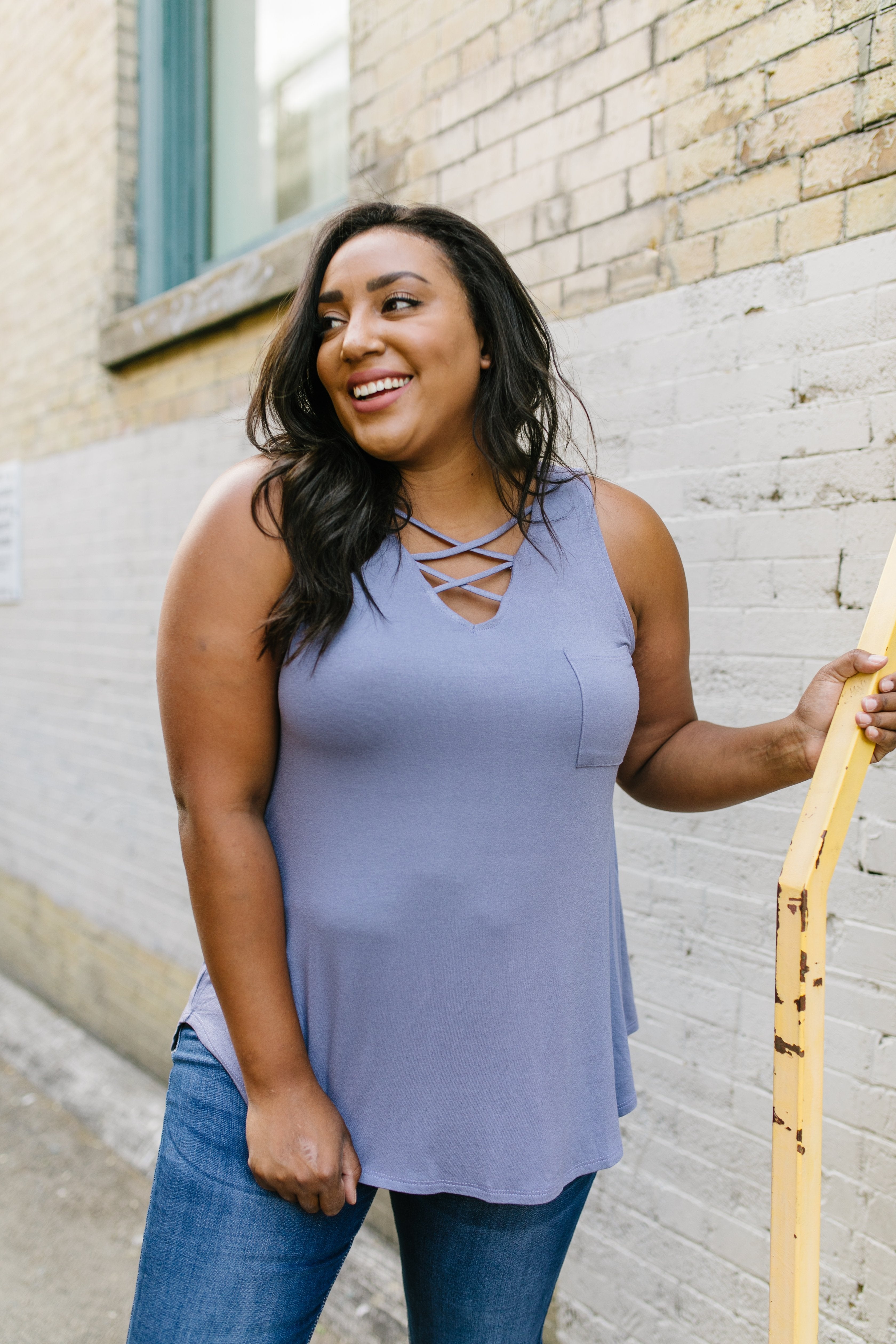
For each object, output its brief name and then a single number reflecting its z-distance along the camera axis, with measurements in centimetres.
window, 417
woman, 132
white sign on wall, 531
